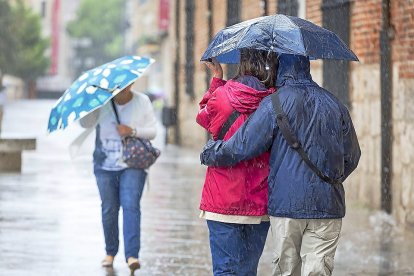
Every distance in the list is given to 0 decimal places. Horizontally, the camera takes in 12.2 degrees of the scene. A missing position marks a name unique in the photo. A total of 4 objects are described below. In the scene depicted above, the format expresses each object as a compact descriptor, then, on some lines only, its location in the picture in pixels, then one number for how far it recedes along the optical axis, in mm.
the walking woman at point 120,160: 14624
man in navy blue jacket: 9179
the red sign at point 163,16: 109074
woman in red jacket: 9386
